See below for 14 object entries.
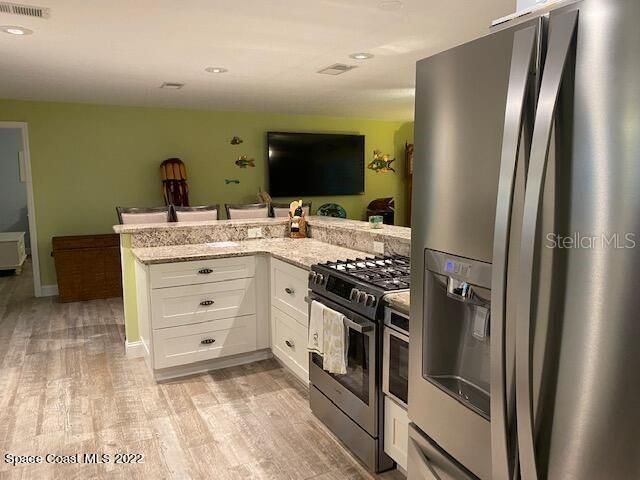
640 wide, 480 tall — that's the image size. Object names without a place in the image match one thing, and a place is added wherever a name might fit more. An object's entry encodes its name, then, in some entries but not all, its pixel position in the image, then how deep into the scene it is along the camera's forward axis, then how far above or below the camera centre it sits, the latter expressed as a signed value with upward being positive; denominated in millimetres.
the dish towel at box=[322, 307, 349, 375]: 2240 -802
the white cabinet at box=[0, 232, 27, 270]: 6641 -1082
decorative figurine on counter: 4055 -419
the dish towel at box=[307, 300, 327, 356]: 2384 -784
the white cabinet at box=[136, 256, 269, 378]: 3090 -926
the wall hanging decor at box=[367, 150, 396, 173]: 6805 +192
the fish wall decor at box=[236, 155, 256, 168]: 6715 +205
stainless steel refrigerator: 852 -119
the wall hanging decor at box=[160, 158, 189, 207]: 6090 -62
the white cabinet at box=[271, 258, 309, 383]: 2881 -910
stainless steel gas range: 2070 -826
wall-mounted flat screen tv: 6965 +189
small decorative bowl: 3443 -336
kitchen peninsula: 3039 -794
